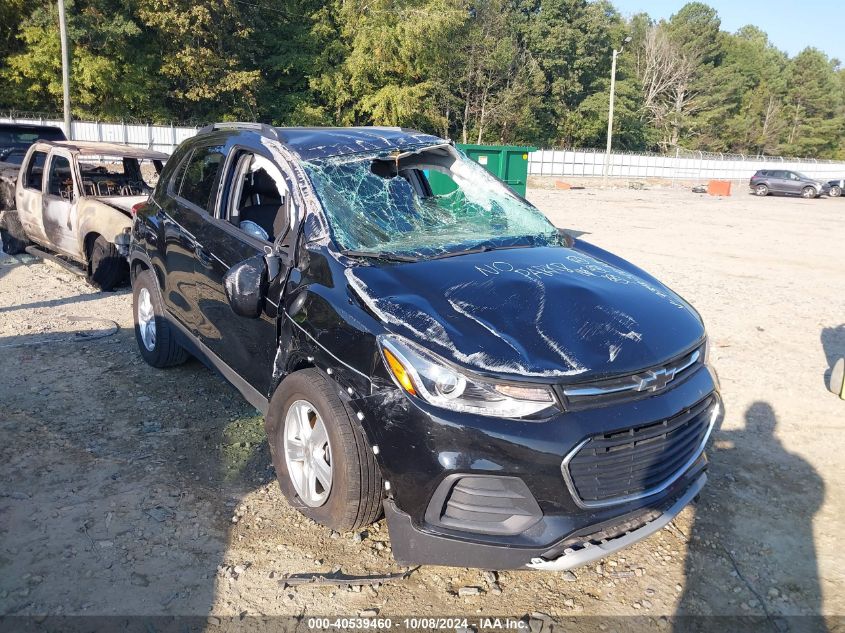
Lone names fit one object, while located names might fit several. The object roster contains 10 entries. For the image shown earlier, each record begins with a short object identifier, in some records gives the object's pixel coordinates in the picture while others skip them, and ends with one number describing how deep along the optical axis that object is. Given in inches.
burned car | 299.4
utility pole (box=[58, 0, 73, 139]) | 901.8
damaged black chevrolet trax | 103.6
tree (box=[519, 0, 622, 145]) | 2390.5
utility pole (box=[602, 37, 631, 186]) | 1588.3
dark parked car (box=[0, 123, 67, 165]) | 473.1
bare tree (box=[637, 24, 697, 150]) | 2930.6
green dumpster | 511.0
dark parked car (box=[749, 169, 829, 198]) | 1386.6
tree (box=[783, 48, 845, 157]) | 3604.8
